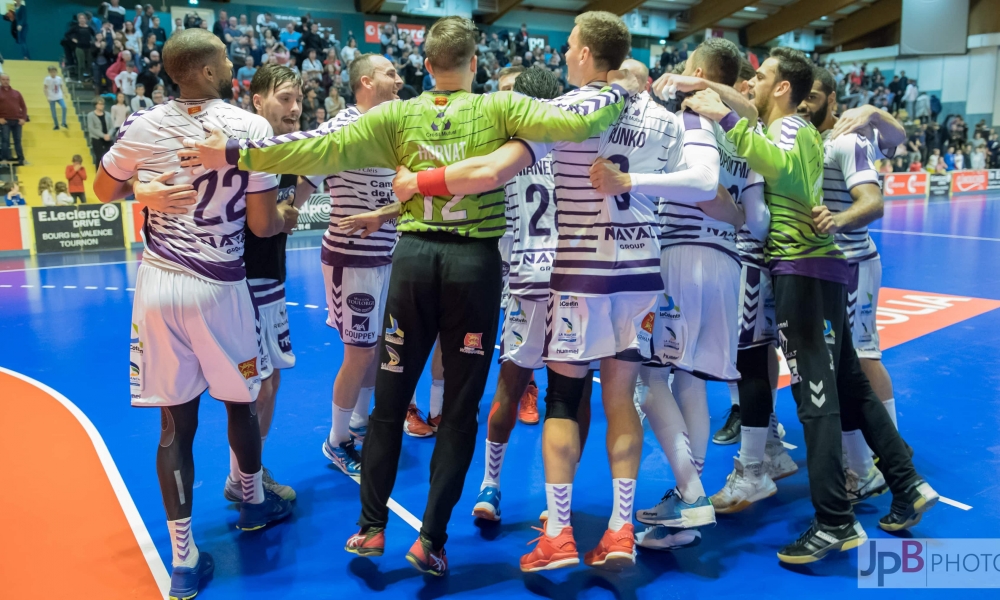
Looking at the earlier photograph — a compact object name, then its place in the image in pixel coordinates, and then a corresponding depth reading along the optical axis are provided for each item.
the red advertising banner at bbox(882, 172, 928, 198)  24.67
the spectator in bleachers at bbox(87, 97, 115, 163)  16.81
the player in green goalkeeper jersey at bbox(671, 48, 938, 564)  3.41
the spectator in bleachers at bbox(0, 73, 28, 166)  17.12
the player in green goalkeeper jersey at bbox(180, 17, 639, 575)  3.08
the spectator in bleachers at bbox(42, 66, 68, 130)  18.50
